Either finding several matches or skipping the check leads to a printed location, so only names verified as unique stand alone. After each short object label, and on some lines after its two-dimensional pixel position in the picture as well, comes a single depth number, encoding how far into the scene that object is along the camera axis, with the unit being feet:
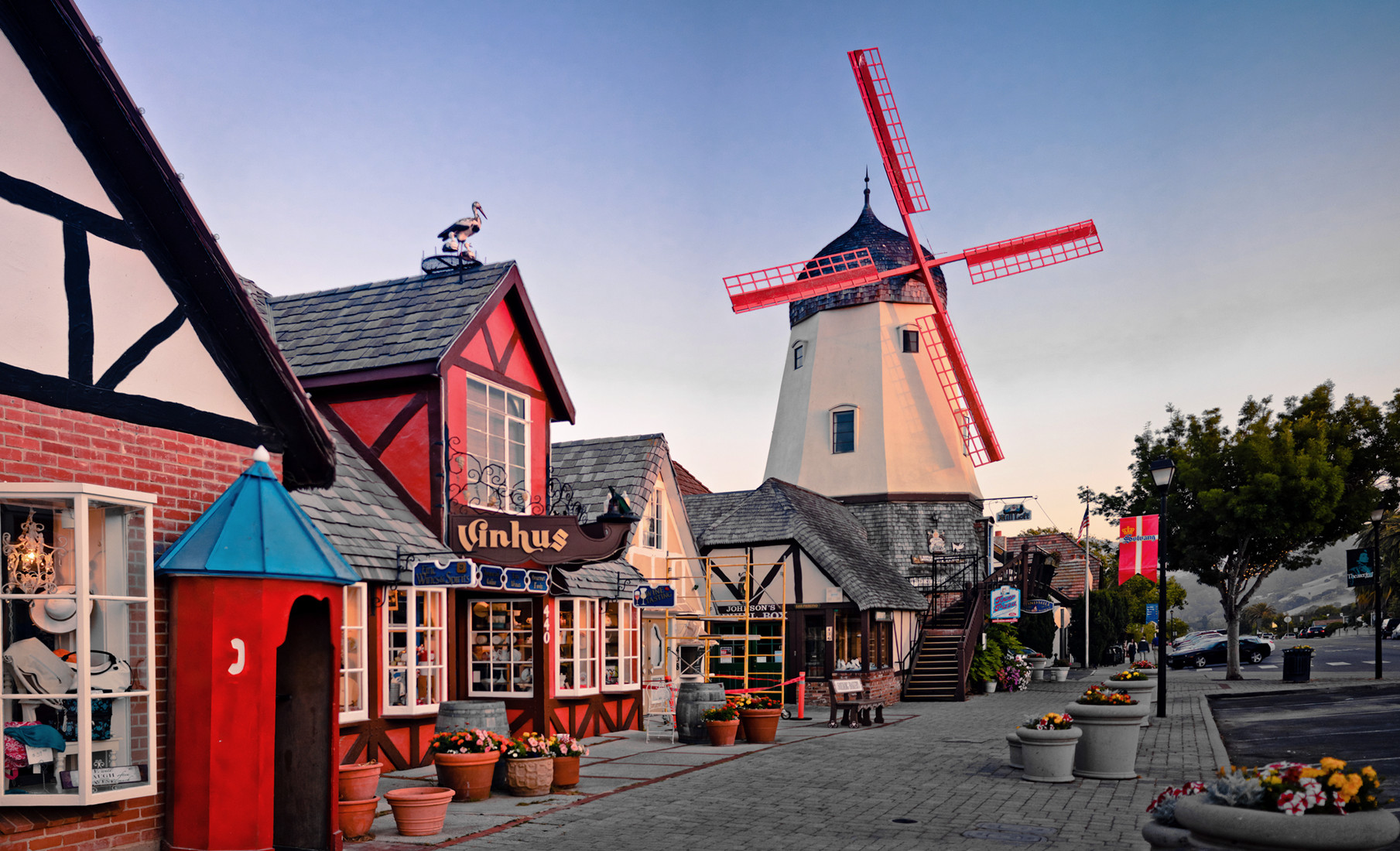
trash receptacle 100.72
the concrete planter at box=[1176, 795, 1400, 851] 17.17
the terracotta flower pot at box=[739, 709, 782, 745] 58.49
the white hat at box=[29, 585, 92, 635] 24.21
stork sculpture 55.62
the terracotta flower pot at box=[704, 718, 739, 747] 56.44
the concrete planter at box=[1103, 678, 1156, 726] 55.77
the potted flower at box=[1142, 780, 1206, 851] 19.60
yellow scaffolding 77.92
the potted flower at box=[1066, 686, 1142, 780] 43.70
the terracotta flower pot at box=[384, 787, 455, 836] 32.35
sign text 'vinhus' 43.16
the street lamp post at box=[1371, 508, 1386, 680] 99.66
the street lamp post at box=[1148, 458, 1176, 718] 65.46
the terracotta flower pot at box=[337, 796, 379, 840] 31.94
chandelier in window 23.94
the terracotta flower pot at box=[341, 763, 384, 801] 32.32
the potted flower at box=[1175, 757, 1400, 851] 17.20
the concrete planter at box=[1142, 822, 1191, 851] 19.33
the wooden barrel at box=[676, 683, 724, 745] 57.67
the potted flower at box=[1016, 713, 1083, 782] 43.06
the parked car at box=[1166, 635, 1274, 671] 146.10
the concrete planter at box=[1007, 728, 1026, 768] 47.55
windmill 122.21
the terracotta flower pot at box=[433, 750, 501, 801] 37.60
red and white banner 94.53
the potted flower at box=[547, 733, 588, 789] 40.55
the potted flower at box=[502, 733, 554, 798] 39.58
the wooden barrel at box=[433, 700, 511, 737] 39.09
